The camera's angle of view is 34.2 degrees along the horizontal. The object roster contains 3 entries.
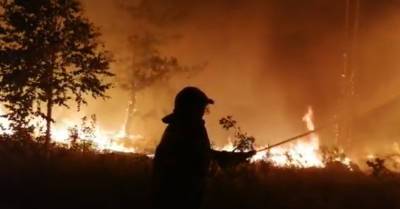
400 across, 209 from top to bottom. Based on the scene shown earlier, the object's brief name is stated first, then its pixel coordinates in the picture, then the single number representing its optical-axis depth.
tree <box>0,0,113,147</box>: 15.28
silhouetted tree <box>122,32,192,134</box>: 33.62
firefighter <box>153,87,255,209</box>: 6.38
